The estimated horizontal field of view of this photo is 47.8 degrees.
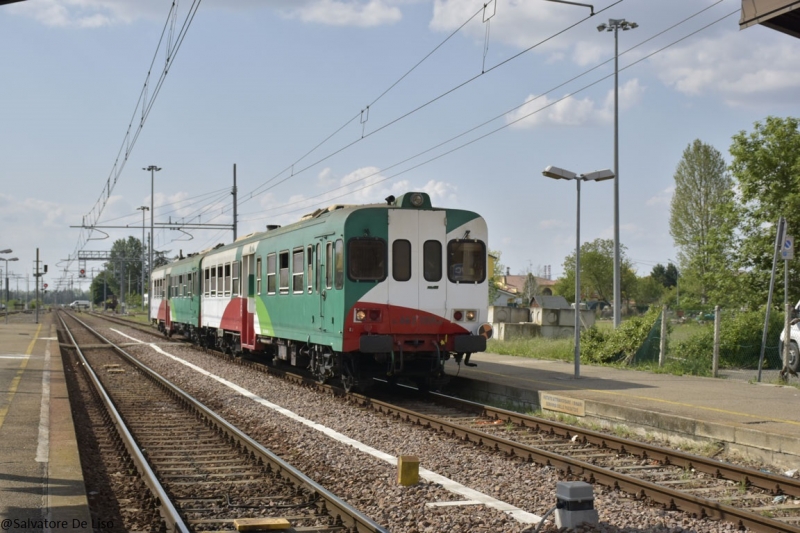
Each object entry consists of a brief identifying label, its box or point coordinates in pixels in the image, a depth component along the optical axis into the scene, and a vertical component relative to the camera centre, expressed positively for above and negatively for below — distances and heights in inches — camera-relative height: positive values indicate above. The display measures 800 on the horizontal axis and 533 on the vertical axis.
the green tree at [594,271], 3725.4 +147.5
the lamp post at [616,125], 1077.0 +235.0
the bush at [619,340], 796.0 -30.9
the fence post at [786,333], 600.1 -16.8
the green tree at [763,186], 1035.9 +141.4
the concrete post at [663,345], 730.8 -31.0
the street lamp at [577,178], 650.2 +95.7
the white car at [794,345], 722.2 -29.8
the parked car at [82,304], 5531.5 -9.6
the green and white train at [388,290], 576.1 +10.1
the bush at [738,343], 753.0 -29.5
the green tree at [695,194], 2839.6 +360.4
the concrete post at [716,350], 660.7 -31.0
